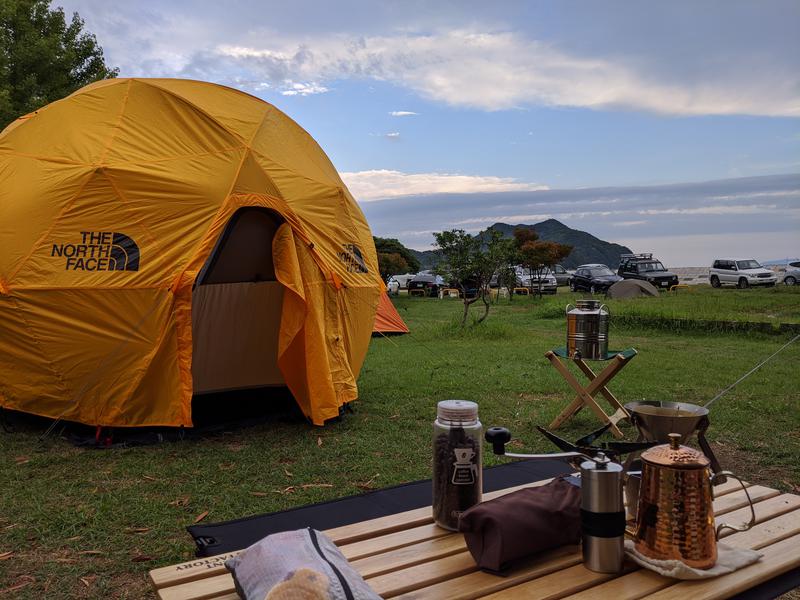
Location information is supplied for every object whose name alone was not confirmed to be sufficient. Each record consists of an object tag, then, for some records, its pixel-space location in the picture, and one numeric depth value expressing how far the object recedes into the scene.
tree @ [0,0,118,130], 18.16
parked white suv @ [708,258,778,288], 29.19
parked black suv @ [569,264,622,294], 29.42
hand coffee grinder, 1.83
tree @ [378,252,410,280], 32.34
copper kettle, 1.82
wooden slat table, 1.81
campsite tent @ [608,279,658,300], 23.38
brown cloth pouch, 1.92
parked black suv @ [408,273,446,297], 32.31
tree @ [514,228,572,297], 28.66
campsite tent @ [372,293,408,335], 13.60
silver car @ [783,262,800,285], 30.42
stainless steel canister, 5.49
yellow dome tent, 5.68
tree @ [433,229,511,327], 14.54
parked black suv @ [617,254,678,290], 28.81
